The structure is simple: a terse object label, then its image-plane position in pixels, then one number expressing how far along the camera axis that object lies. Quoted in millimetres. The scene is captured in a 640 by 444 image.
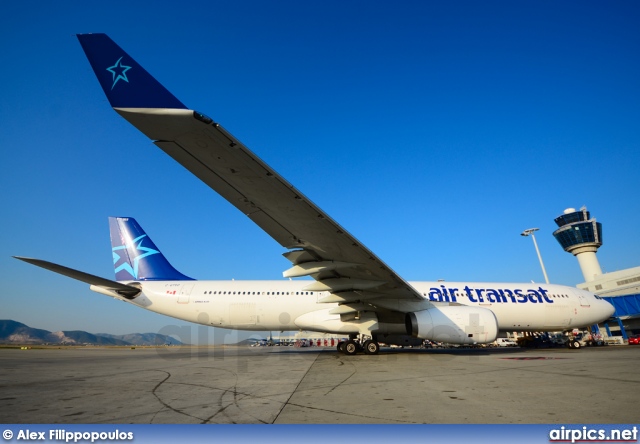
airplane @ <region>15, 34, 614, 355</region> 5617
